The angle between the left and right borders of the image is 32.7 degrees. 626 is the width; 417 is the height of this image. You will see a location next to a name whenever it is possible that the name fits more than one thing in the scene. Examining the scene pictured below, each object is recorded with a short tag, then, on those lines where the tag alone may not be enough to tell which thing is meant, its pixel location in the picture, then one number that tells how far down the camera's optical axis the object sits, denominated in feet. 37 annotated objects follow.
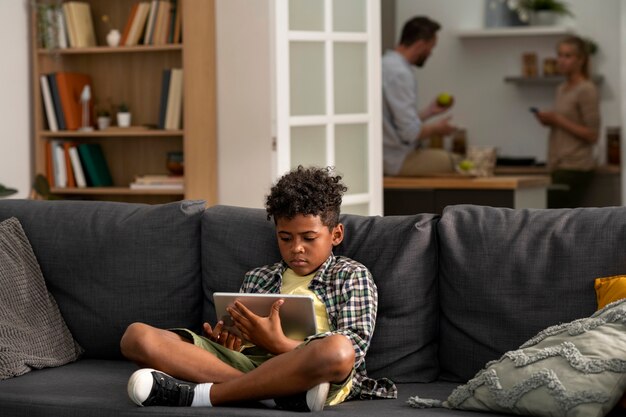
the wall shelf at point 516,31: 25.39
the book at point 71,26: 18.08
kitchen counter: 18.28
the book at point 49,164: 18.20
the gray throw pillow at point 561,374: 7.30
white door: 16.20
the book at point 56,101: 18.01
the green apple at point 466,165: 19.06
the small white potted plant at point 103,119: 18.30
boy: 7.97
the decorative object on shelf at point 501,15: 25.88
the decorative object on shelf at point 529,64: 25.80
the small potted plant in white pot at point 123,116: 18.26
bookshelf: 16.94
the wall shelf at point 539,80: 25.38
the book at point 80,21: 18.07
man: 19.38
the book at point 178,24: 17.43
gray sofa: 8.66
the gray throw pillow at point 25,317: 9.43
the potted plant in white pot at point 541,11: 25.46
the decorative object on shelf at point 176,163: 17.81
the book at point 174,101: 17.69
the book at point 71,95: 18.04
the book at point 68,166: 18.26
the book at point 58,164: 18.21
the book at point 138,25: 17.78
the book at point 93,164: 18.38
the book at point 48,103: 17.99
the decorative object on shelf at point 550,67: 25.43
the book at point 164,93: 17.72
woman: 22.93
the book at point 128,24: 17.74
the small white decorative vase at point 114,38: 17.98
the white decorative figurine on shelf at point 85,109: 18.20
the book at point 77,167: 18.28
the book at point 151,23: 17.63
